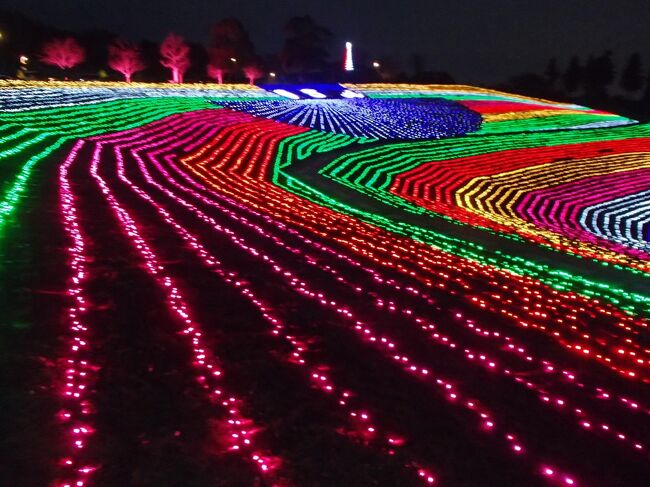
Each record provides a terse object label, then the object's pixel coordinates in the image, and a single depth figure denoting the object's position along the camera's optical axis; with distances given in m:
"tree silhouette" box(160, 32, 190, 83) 55.16
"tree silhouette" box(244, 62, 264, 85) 57.72
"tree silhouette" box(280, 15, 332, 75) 66.75
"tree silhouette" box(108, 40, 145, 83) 54.44
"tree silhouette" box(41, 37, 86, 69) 53.00
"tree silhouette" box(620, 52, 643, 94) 60.66
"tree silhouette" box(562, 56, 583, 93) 62.38
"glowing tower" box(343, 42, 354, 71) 58.53
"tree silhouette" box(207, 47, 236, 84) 55.88
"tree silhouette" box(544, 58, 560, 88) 65.56
